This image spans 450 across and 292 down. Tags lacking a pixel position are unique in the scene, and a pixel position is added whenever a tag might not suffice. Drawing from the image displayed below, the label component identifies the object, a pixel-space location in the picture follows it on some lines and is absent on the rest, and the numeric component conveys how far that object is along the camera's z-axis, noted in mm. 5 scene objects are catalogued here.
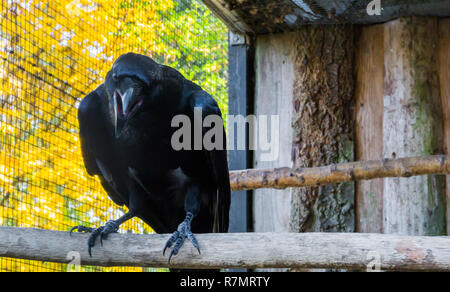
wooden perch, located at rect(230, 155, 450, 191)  2393
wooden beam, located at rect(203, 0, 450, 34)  2617
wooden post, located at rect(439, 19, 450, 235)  2738
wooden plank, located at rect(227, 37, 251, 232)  3018
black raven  2148
